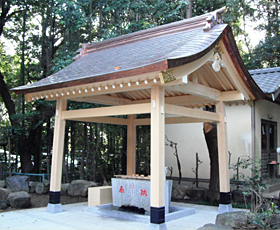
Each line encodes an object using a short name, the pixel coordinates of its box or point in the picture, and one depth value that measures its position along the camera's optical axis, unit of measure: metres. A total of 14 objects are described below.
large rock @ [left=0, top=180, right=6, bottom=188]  8.91
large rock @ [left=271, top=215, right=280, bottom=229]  4.37
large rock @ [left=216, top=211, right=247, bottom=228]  4.50
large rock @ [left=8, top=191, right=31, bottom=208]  6.96
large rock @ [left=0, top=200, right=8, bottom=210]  6.83
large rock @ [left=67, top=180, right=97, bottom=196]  8.73
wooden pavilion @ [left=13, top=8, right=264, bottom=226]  4.82
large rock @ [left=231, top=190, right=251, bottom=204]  7.69
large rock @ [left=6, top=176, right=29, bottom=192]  8.90
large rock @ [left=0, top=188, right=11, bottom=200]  7.51
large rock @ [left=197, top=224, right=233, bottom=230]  3.87
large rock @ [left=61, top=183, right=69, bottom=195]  9.16
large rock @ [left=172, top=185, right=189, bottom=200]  8.39
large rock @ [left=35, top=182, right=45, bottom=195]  8.97
